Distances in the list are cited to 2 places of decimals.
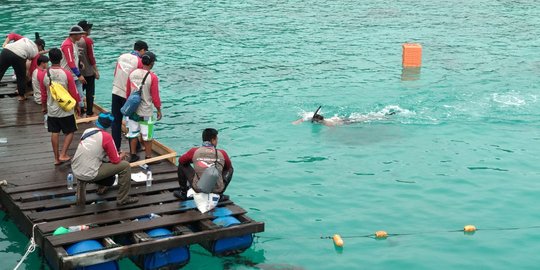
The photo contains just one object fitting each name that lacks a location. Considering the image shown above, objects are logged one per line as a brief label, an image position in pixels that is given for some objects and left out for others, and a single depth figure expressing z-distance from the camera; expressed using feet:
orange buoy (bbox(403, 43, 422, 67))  87.87
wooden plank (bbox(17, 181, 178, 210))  41.91
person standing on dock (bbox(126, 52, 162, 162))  45.83
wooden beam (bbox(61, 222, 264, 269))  35.78
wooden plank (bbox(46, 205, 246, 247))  37.40
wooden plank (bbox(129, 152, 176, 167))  47.80
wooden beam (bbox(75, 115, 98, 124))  56.44
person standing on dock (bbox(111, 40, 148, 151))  47.88
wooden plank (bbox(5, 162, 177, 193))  44.62
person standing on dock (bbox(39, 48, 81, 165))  46.65
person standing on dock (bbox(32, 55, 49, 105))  49.14
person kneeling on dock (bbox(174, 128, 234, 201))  41.83
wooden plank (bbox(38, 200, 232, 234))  39.42
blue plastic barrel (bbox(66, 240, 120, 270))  36.78
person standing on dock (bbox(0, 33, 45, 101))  62.28
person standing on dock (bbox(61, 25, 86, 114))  53.16
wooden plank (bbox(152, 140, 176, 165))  49.60
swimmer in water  67.15
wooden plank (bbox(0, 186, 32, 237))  40.57
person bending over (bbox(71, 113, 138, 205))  40.29
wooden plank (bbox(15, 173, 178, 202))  42.96
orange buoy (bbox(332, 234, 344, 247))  45.27
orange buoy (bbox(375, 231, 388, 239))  46.65
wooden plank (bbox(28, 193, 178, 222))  40.42
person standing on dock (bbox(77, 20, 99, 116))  55.82
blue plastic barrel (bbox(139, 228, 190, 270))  39.27
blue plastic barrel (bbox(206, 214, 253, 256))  40.78
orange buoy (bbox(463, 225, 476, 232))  47.47
